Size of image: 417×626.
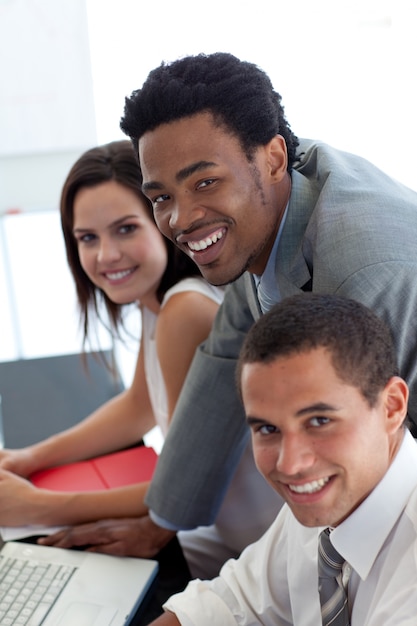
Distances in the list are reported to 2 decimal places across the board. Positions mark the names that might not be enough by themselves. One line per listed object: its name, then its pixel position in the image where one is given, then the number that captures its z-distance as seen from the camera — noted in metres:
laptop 1.73
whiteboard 4.29
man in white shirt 1.44
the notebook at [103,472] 2.18
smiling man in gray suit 1.61
